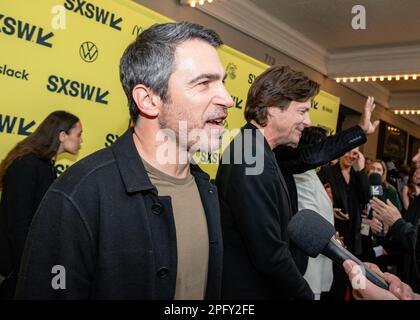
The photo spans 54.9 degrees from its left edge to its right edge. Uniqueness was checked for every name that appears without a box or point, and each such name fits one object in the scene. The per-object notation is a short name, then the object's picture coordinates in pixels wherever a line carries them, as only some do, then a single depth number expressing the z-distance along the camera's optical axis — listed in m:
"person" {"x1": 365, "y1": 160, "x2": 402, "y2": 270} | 3.49
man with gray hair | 0.98
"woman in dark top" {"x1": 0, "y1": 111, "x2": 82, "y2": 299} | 2.11
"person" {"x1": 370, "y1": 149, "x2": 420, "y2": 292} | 2.20
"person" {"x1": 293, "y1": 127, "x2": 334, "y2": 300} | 2.21
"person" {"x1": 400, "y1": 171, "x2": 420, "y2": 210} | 3.87
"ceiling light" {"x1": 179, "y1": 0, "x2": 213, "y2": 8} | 3.72
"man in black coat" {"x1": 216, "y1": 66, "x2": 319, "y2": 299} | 1.57
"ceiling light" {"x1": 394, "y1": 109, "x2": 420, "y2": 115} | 9.01
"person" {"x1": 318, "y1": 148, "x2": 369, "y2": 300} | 3.71
